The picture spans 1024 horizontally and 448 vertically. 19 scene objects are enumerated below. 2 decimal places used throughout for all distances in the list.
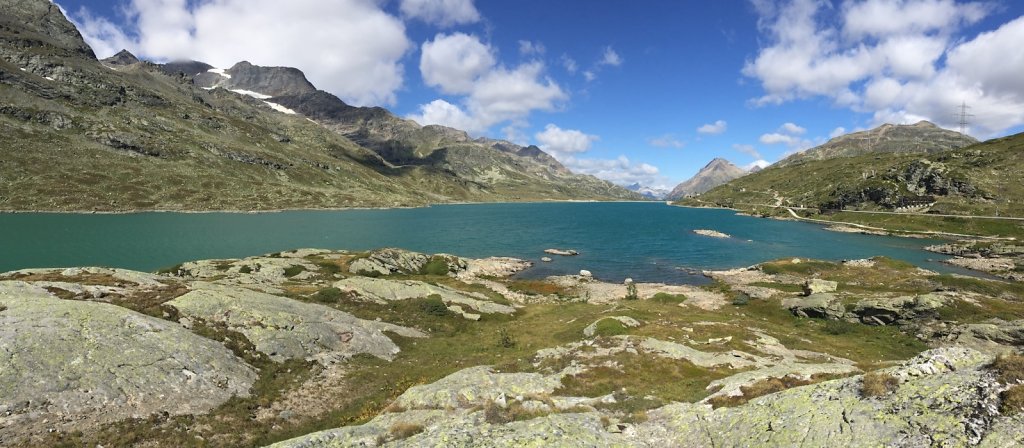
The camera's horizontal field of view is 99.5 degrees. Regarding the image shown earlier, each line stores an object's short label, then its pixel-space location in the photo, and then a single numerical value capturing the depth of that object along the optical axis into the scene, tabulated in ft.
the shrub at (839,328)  155.74
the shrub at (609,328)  124.67
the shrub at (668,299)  218.77
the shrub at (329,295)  146.82
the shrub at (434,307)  156.10
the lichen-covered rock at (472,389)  70.74
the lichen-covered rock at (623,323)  129.39
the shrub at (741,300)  213.25
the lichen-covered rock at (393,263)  231.98
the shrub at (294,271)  198.42
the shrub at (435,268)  274.05
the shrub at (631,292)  227.20
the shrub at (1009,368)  37.27
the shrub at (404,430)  53.78
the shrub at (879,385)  43.79
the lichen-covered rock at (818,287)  204.92
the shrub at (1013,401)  34.14
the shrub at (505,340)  131.13
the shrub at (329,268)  211.61
